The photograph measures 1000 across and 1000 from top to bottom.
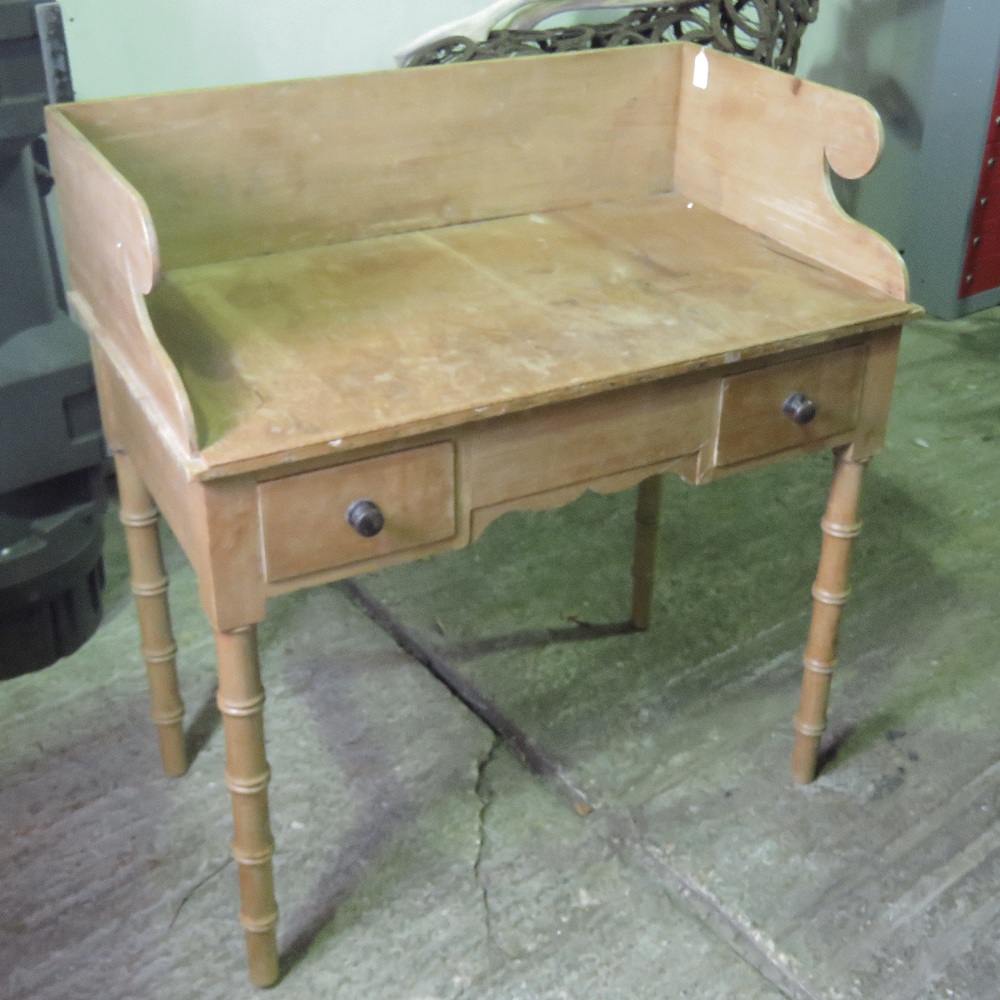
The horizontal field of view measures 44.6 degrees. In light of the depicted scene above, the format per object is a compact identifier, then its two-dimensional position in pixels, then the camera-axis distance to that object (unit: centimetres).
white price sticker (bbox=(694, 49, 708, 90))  188
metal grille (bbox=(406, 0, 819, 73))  251
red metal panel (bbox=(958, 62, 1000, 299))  378
